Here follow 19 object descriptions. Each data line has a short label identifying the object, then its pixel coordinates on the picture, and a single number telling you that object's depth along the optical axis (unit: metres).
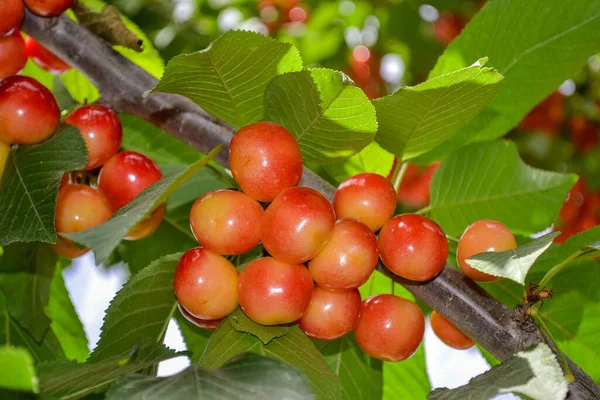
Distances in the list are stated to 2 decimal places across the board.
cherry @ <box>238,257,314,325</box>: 0.30
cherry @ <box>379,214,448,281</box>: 0.31
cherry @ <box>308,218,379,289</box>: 0.30
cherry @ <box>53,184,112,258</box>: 0.33
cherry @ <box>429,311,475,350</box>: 0.35
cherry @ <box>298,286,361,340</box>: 0.31
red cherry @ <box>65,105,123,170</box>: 0.34
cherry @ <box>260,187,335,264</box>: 0.29
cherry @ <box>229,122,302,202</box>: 0.30
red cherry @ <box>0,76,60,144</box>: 0.33
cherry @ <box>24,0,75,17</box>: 0.37
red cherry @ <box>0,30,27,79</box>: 0.36
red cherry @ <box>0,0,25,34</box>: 0.35
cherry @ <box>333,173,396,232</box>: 0.32
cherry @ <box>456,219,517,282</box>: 0.33
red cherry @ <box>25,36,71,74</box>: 0.40
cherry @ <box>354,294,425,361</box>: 0.33
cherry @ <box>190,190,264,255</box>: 0.30
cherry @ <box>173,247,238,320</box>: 0.31
